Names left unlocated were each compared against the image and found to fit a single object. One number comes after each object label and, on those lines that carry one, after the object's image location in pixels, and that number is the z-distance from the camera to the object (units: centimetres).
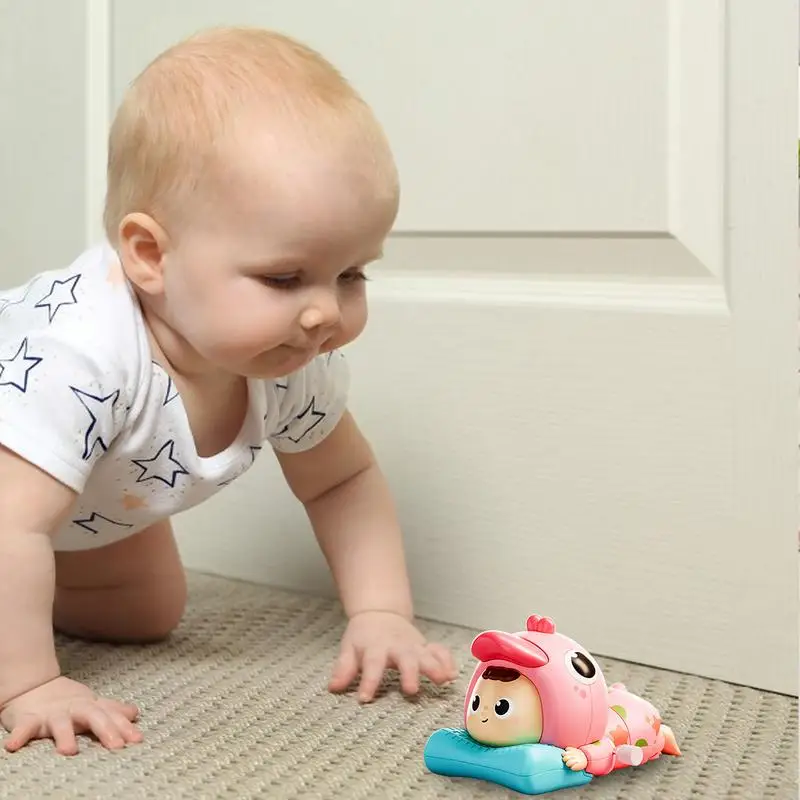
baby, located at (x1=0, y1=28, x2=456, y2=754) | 98
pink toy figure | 92
